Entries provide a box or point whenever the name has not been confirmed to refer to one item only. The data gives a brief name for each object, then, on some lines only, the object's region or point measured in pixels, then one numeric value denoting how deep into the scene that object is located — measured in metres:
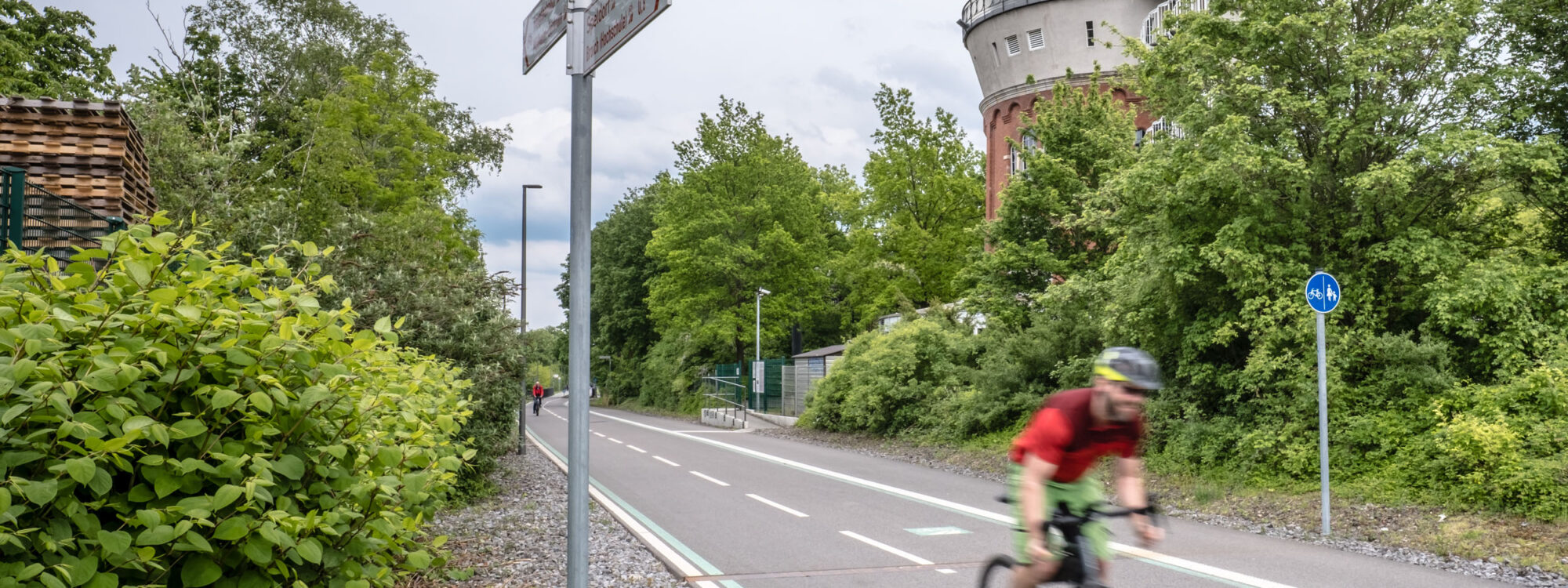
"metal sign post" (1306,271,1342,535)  11.02
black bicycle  4.72
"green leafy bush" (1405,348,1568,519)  10.35
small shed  36.94
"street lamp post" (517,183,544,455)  22.19
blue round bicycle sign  11.22
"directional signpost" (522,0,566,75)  3.83
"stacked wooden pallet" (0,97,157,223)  9.77
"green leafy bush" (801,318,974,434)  25.69
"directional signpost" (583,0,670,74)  3.27
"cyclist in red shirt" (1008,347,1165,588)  4.51
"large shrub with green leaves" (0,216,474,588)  2.81
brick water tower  37.19
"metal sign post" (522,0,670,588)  3.65
